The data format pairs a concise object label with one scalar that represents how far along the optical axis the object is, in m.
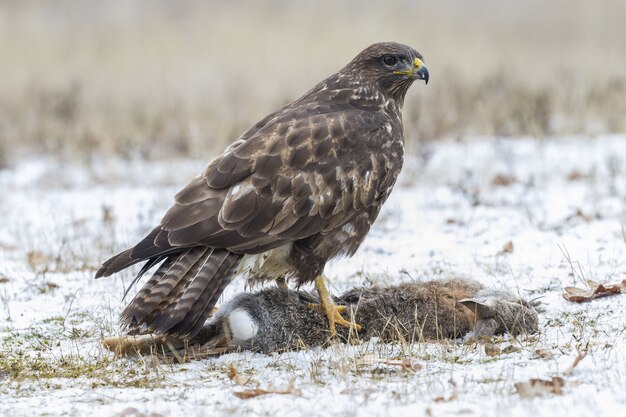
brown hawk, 9.95
